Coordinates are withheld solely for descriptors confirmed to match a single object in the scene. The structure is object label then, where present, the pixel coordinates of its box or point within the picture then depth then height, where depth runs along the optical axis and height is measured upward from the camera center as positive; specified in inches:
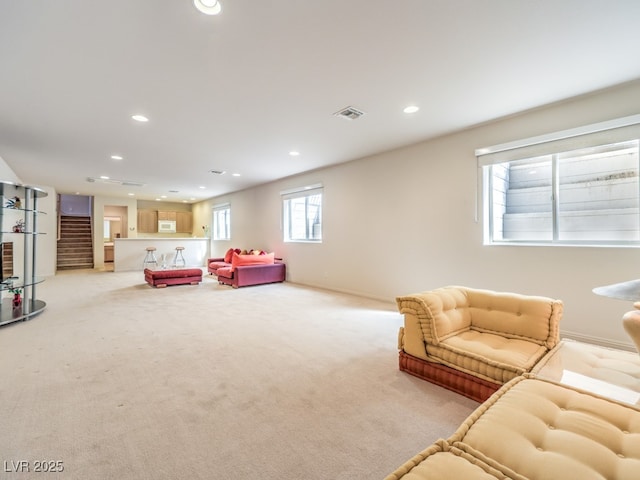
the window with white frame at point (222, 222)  387.5 +28.4
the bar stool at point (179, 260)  386.6 -25.9
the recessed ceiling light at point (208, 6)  71.2 +60.2
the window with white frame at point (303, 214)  255.8 +26.8
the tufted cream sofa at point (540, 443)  35.1 -28.2
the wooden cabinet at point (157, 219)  455.2 +36.6
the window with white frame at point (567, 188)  113.9 +25.7
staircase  391.5 -4.8
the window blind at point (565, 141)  109.6 +44.7
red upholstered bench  245.6 -31.8
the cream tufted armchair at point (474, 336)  73.4 -28.4
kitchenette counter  352.5 -12.8
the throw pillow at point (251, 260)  251.6 -16.5
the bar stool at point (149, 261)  365.9 -25.7
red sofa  246.4 -26.4
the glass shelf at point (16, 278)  141.3 -21.2
